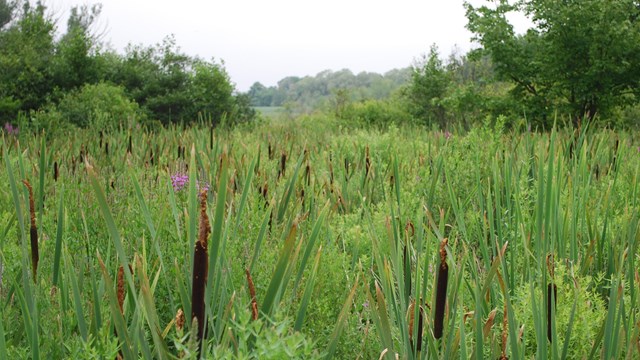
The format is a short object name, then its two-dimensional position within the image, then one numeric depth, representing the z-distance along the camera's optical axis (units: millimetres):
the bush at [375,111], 33062
